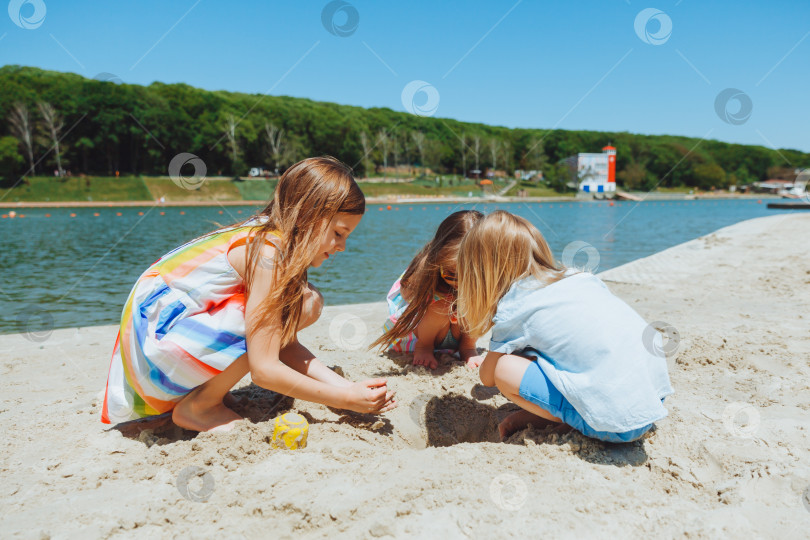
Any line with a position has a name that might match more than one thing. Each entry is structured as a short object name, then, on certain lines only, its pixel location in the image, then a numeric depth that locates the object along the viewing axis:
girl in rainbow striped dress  2.05
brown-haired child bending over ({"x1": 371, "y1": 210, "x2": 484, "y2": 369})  3.13
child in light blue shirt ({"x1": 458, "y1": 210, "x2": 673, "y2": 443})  1.89
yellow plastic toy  2.10
